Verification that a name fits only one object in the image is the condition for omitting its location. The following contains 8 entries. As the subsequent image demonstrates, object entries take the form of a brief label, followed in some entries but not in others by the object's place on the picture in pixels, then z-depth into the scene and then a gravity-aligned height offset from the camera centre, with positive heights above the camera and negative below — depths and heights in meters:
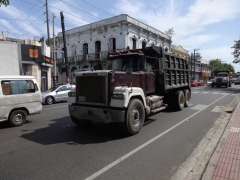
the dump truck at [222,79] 31.67 +0.31
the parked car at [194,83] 38.18 -0.35
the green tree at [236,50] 30.71 +5.07
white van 6.73 -0.55
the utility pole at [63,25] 20.44 +6.44
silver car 13.57 -0.83
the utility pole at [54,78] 20.99 +0.56
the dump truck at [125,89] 5.40 -0.22
